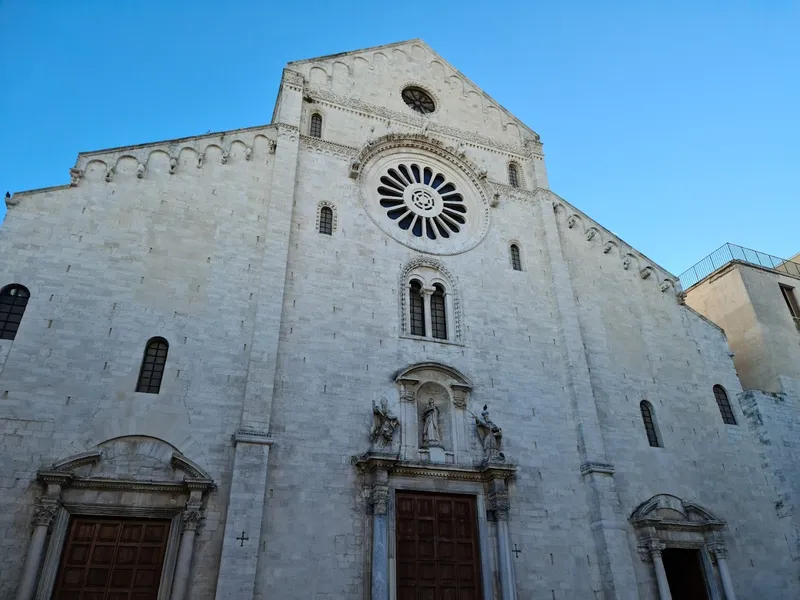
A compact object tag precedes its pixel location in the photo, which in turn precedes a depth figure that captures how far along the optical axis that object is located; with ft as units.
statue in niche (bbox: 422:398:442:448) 49.14
